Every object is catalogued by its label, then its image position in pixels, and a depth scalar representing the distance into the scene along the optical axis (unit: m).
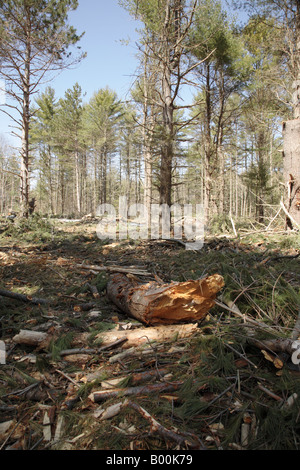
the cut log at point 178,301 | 2.53
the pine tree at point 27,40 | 9.31
